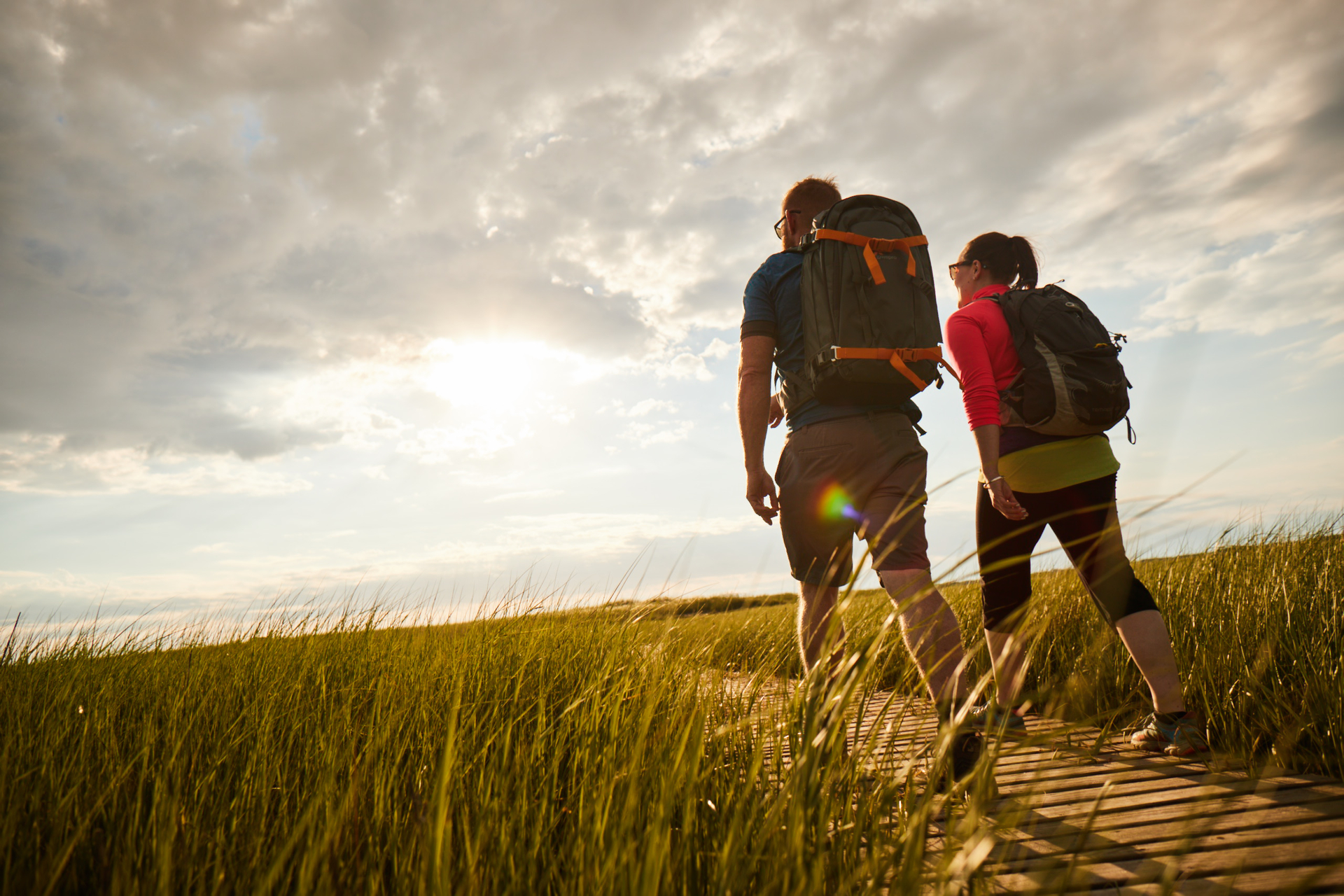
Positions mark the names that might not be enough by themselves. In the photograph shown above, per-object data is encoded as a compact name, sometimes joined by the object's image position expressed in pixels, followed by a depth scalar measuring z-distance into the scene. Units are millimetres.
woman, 2396
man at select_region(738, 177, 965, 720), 2447
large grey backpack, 2523
